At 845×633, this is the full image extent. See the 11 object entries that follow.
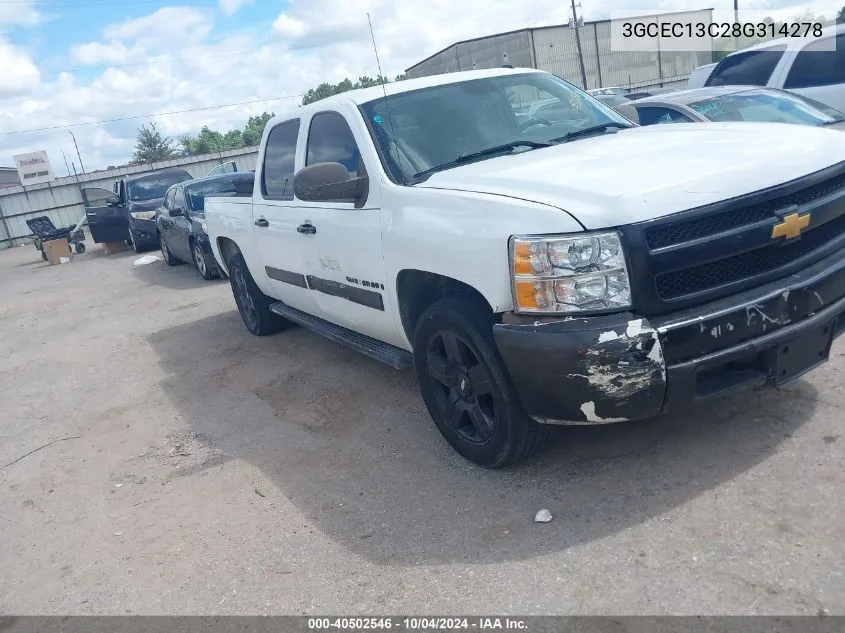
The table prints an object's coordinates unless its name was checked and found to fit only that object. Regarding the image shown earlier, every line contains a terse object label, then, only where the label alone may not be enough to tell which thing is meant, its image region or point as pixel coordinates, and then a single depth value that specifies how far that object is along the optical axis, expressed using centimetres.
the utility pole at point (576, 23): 4178
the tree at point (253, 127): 7298
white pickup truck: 291
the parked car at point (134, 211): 1742
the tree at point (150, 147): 7553
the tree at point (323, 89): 5271
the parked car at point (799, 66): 905
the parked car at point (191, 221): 1144
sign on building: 4222
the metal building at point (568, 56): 5797
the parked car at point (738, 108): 725
